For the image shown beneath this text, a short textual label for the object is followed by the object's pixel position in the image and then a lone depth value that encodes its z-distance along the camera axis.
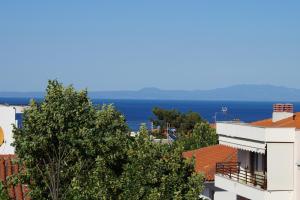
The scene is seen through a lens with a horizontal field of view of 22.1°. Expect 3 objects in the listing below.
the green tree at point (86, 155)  22.39
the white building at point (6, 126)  49.34
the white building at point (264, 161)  30.69
